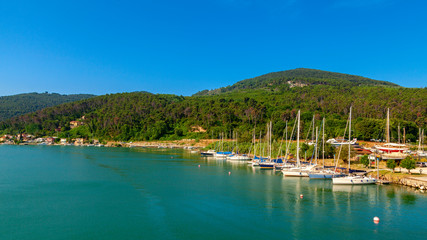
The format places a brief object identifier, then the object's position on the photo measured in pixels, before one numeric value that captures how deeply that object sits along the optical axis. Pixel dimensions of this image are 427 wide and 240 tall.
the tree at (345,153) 52.90
